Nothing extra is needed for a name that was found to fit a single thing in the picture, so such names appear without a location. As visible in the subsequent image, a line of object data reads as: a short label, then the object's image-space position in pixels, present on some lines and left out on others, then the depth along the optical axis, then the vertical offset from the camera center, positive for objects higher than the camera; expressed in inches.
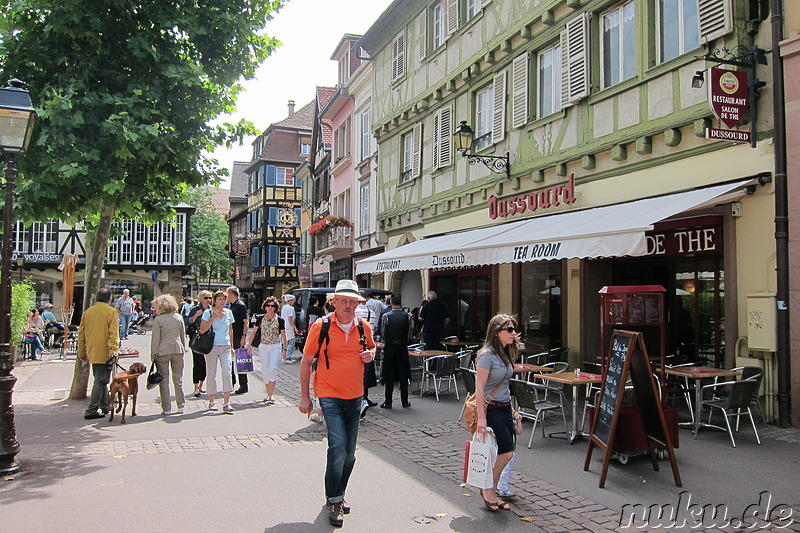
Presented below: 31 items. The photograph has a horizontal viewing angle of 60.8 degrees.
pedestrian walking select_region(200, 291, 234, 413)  387.9 -28.3
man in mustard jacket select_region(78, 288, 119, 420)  356.2 -26.7
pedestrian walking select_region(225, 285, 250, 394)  437.1 -19.2
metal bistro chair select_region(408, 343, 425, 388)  448.1 -49.7
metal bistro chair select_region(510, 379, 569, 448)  281.1 -44.2
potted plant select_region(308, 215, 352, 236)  1054.4 +108.3
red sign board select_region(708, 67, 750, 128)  324.2 +94.6
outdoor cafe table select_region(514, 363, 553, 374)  360.5 -40.7
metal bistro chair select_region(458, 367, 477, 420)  298.8 -38.2
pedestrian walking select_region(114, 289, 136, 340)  968.3 -26.1
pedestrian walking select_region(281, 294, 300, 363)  606.5 -22.3
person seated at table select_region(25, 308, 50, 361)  692.1 -39.6
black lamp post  246.1 +42.2
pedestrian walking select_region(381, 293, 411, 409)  398.6 -35.8
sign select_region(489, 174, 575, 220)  481.4 +70.6
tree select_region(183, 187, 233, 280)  2182.6 +185.8
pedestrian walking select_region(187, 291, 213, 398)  443.2 -48.8
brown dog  341.4 -46.8
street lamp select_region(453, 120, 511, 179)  531.5 +114.3
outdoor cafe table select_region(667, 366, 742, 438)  301.0 -36.6
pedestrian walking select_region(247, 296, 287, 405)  412.8 -31.5
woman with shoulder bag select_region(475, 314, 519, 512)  204.4 -29.6
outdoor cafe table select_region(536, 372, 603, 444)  290.8 -37.8
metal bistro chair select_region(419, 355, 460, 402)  417.7 -47.7
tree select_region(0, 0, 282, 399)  342.6 +110.4
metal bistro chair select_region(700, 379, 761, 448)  280.4 -43.3
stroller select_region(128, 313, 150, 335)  1125.1 -57.0
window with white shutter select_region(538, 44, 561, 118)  506.3 +160.3
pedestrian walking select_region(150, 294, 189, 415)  369.7 -25.6
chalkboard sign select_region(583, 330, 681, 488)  223.8 -35.5
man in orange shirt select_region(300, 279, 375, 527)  194.9 -25.8
